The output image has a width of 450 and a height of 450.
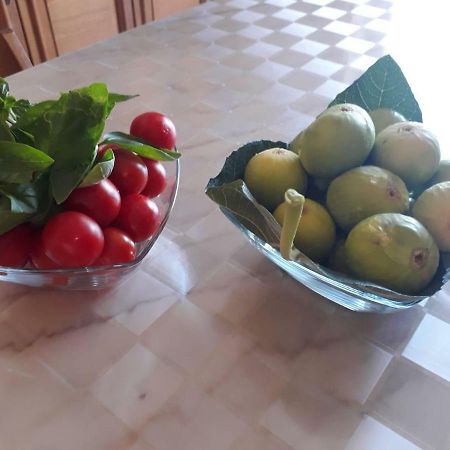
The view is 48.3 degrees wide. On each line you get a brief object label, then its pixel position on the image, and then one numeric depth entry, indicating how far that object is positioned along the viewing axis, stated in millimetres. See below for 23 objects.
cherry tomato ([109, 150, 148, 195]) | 484
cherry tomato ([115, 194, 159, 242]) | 471
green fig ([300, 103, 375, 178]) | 425
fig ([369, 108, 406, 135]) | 500
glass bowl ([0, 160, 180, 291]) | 427
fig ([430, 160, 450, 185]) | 452
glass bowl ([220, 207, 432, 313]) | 381
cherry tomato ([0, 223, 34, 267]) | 424
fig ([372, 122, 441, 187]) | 438
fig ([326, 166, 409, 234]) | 416
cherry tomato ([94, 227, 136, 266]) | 443
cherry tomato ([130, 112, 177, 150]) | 542
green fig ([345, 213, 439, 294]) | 385
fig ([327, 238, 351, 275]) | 417
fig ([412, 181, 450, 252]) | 408
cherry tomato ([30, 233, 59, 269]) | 433
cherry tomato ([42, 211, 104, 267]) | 411
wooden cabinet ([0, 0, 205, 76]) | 1495
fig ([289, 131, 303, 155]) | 482
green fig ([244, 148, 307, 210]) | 450
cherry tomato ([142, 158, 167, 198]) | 523
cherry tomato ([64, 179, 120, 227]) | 439
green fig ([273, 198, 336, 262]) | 415
